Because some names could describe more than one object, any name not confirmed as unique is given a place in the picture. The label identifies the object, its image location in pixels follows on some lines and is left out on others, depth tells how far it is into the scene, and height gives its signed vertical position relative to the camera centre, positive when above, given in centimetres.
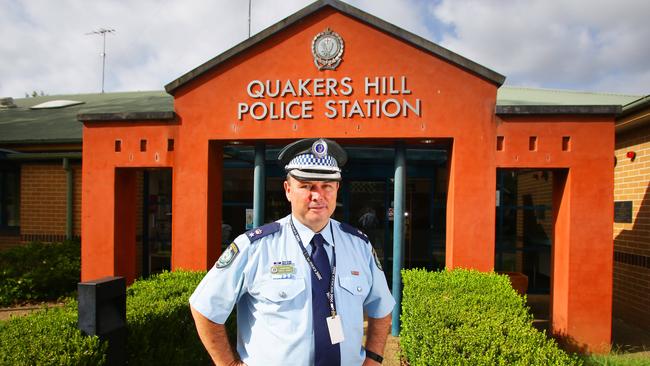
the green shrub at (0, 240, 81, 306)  834 -200
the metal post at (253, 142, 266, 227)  668 -12
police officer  223 -60
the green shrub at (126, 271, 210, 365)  380 -145
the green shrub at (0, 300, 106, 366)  280 -119
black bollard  332 -111
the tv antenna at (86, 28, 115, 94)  2031 +688
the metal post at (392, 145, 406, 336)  657 -66
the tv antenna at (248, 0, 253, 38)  1273 +487
